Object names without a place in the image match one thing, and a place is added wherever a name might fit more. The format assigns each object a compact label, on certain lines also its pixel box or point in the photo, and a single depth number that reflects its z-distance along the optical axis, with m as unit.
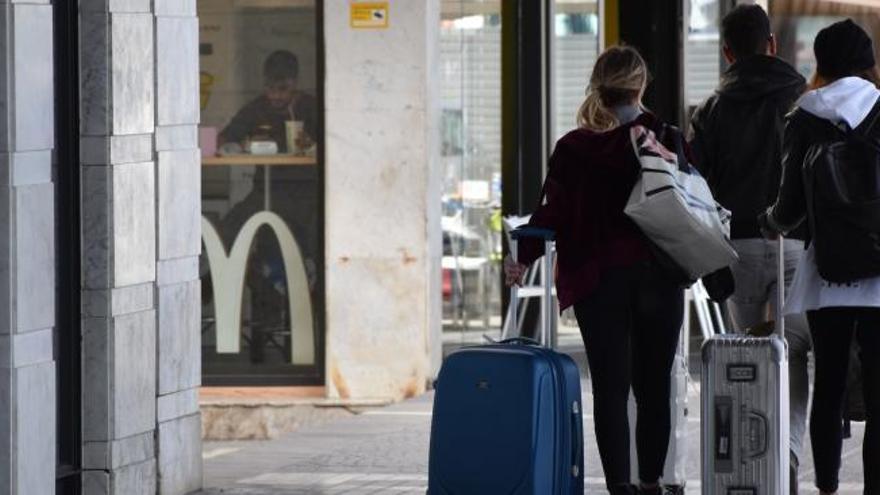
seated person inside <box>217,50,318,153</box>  25.51
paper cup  25.51
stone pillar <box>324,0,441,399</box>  25.09
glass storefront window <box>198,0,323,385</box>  25.46
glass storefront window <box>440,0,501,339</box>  27.18
